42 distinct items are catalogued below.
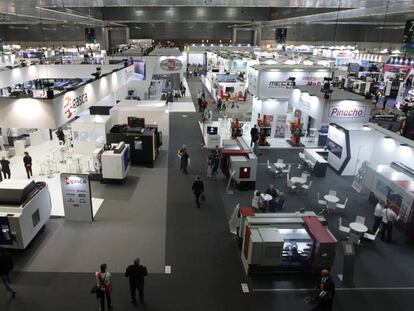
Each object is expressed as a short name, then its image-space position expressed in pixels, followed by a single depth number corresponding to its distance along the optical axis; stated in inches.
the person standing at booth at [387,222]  358.3
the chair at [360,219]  366.0
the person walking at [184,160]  520.8
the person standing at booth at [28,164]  482.9
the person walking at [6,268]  264.2
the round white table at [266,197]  402.4
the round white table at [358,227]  350.3
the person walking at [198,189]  415.2
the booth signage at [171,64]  945.5
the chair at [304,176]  475.9
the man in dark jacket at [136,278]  254.8
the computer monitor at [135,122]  593.6
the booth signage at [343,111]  478.6
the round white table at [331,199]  413.1
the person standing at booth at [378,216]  365.4
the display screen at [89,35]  885.8
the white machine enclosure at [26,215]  313.4
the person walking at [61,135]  634.2
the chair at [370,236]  350.0
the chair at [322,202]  421.4
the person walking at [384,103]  966.7
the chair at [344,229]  362.9
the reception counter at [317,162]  529.7
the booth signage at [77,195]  371.2
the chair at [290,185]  471.2
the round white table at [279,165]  526.0
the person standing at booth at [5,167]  473.1
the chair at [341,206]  410.6
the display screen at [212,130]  650.2
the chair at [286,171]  514.2
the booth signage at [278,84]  670.5
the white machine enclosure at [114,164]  476.7
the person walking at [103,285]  247.9
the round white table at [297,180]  467.6
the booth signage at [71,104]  364.0
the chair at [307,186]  467.0
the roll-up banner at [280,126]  711.1
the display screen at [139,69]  881.5
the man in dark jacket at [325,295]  245.1
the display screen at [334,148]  544.3
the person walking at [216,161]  508.7
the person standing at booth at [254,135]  623.2
